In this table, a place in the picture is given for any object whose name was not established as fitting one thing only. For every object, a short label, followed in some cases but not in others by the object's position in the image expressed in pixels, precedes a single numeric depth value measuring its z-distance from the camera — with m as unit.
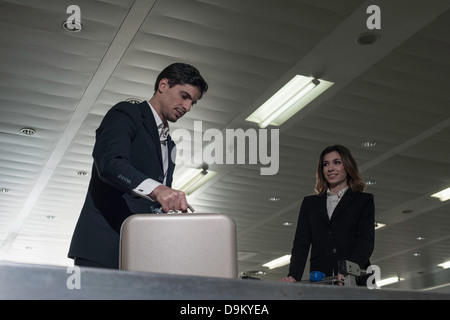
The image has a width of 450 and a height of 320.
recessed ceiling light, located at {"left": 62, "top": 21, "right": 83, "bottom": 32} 4.41
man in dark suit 1.41
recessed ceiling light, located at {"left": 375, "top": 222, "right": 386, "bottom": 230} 9.70
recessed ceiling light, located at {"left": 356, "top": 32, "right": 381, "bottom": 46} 4.55
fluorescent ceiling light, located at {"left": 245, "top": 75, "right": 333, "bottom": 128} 5.31
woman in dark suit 2.56
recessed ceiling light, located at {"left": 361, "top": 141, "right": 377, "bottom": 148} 6.54
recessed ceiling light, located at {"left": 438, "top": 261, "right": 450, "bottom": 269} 12.79
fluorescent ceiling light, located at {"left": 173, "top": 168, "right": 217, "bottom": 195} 7.45
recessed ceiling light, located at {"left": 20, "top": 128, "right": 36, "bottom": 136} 6.25
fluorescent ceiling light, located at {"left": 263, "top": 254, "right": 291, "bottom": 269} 12.16
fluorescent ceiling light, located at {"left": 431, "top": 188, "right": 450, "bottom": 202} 8.25
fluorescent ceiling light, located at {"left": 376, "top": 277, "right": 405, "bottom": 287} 14.33
